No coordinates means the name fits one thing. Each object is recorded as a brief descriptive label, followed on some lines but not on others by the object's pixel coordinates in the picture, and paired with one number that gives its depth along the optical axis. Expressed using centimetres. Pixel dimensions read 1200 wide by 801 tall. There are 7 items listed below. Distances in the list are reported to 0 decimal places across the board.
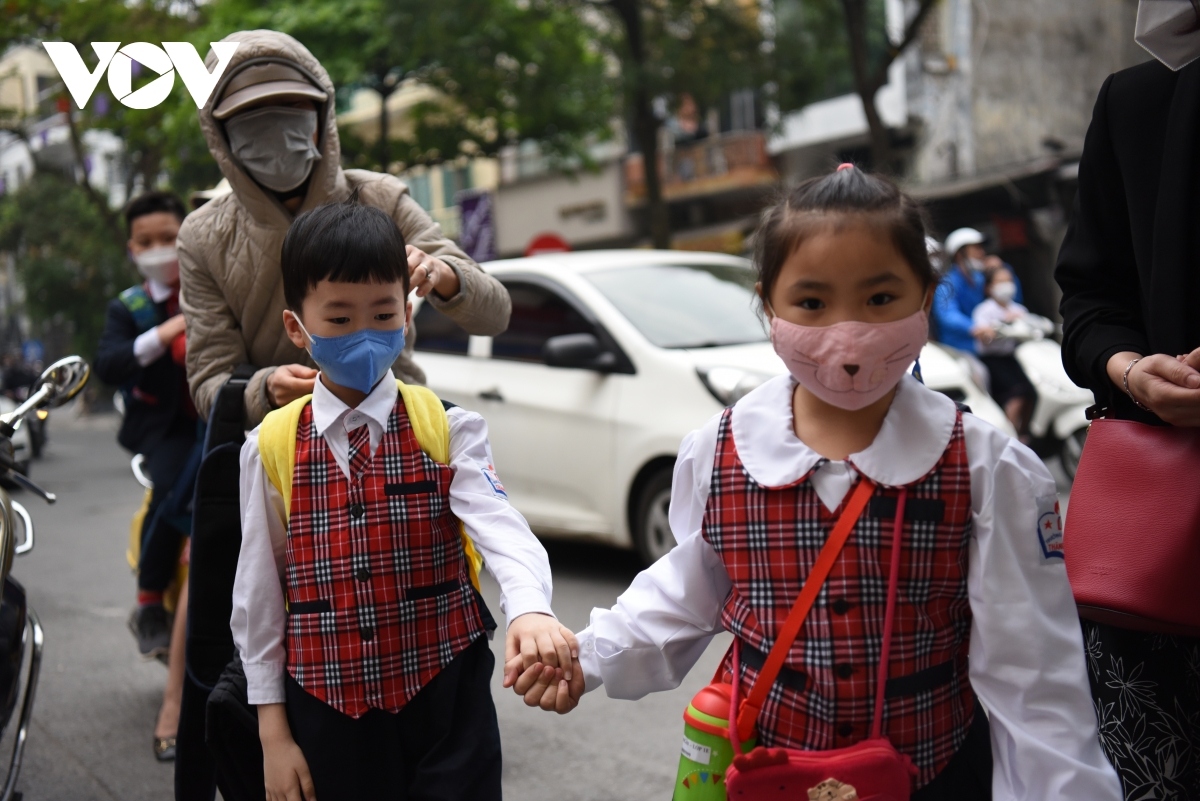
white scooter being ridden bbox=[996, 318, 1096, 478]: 860
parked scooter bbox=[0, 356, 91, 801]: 335
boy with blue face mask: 232
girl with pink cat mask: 178
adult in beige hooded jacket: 301
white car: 621
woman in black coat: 205
